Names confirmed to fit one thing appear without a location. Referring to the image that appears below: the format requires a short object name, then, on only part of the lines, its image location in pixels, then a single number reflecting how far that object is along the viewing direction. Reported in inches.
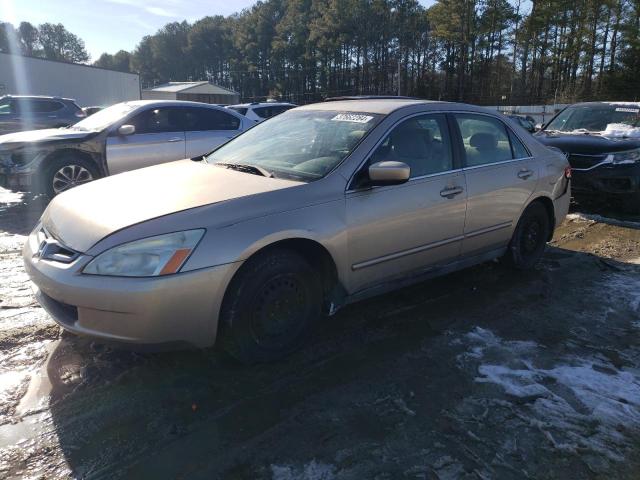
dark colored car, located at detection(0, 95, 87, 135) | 552.4
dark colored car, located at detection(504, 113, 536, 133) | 483.4
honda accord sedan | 106.0
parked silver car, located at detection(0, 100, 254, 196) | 285.6
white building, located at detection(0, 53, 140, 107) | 1286.9
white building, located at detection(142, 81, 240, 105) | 2507.4
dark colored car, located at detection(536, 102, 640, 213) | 285.0
